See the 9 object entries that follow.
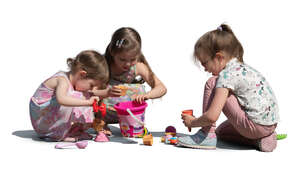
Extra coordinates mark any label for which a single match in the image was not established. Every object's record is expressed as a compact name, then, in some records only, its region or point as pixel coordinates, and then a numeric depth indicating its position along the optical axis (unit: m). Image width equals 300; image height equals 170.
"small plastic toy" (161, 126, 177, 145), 4.80
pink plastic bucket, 4.91
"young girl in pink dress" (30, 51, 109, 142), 4.71
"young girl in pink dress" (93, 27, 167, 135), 5.00
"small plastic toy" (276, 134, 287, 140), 4.98
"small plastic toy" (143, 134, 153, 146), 4.68
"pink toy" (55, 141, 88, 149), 4.54
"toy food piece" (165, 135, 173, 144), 4.82
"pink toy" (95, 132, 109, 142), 4.82
